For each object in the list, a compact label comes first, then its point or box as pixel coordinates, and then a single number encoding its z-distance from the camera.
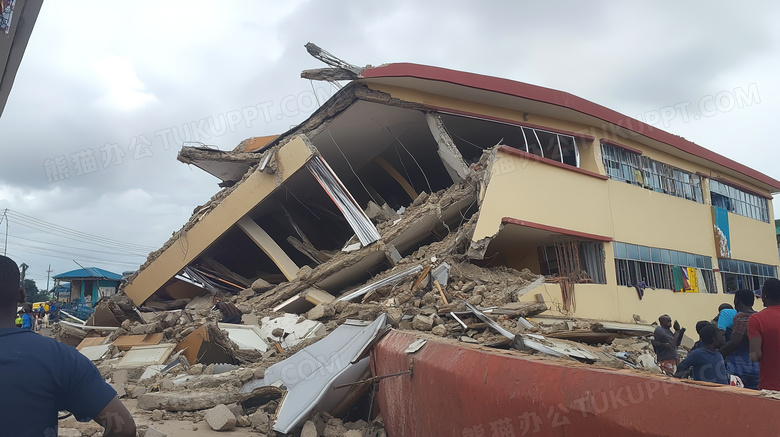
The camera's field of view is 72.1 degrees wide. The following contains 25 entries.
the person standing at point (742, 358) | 4.43
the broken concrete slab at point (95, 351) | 8.35
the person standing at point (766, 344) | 3.44
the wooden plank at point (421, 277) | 9.11
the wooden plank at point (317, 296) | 10.22
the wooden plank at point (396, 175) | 13.41
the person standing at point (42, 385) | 1.77
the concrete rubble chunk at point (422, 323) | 6.45
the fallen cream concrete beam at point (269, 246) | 11.34
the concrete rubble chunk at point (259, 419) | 4.98
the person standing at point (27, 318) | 13.55
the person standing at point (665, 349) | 6.62
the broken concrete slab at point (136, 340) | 8.50
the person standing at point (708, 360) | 4.53
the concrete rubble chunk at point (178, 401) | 5.39
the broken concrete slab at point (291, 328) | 8.22
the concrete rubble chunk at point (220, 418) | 4.75
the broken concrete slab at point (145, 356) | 7.66
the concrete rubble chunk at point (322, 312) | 8.88
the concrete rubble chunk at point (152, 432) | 3.85
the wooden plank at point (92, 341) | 9.05
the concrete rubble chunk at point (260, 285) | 11.29
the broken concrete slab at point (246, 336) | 7.93
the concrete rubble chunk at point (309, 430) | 4.55
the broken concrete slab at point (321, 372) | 4.85
